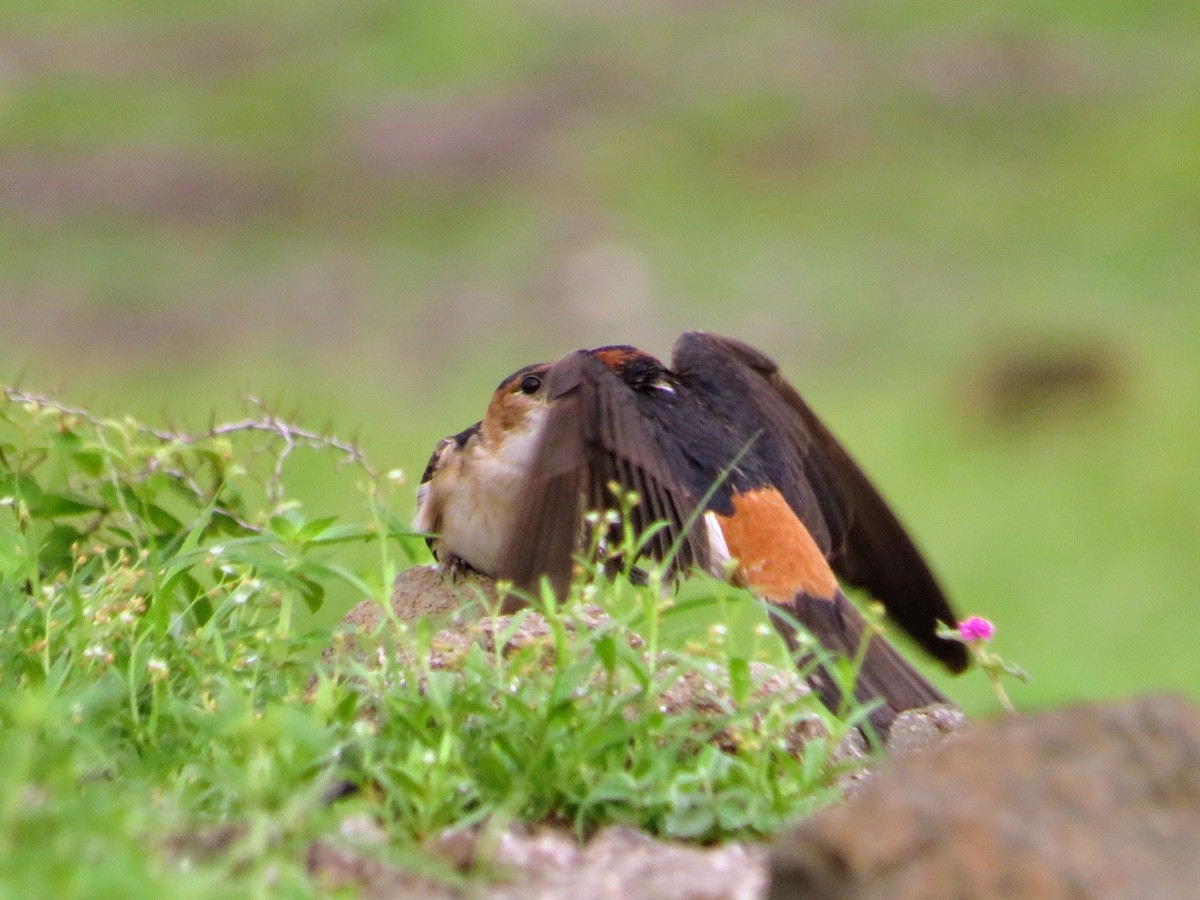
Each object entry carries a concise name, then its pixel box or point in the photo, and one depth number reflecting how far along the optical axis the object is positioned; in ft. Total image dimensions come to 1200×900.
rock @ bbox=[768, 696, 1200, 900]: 15.79
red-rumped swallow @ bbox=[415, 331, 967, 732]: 28.32
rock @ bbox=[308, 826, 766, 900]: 17.83
